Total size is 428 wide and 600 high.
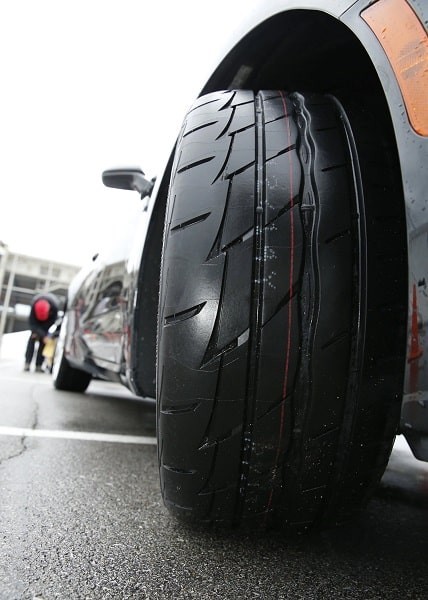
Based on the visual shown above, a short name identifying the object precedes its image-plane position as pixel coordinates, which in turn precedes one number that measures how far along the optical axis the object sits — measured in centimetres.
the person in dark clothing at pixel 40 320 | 629
